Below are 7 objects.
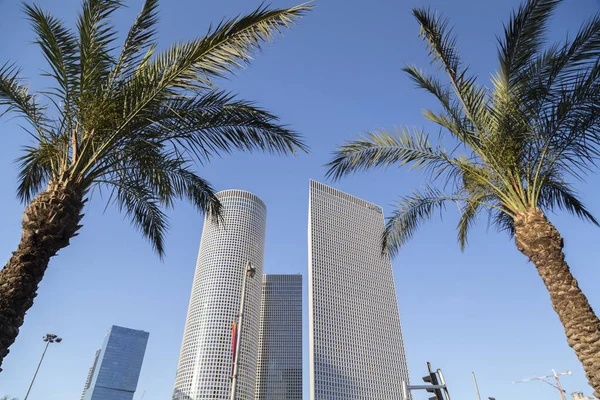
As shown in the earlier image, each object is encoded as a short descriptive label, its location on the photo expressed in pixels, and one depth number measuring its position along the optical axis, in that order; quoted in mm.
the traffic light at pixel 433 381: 8781
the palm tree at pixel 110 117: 5773
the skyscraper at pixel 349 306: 125562
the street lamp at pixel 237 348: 9039
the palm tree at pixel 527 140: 6869
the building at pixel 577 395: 47175
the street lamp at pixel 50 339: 31672
